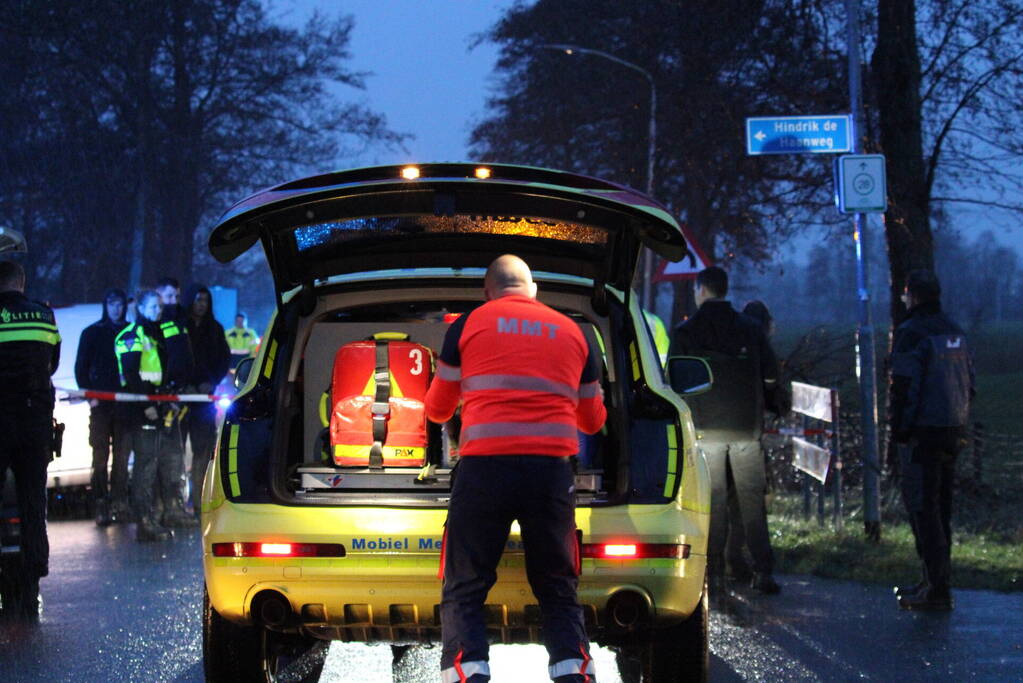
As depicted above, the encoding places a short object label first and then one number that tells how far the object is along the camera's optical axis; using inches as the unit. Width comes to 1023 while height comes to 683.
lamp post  1229.1
